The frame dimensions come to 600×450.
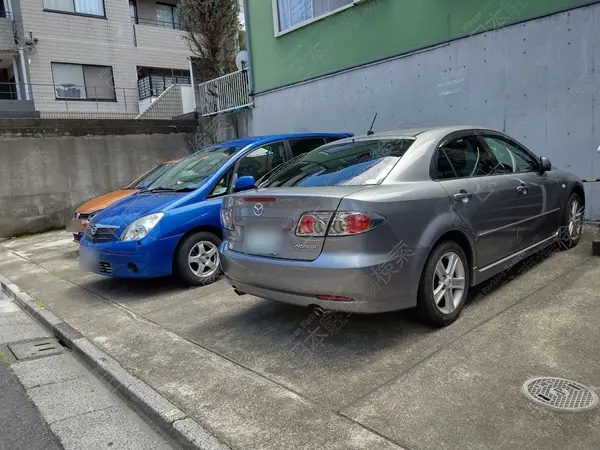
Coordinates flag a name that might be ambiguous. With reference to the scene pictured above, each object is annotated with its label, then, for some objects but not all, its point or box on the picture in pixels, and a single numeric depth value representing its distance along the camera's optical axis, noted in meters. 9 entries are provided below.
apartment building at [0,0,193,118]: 18.41
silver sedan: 3.25
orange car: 7.50
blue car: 5.25
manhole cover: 2.64
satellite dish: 13.29
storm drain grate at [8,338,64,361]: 4.32
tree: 14.26
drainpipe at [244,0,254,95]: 12.18
